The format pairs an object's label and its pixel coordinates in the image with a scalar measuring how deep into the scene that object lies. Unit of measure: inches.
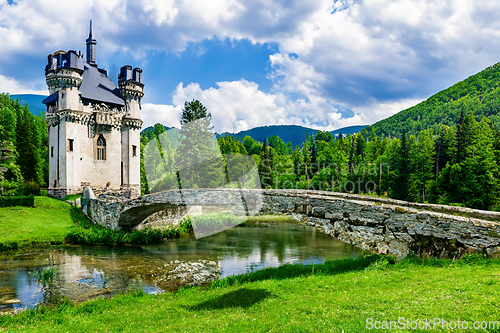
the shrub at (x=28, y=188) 1347.2
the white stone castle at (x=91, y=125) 1339.8
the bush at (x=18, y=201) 1048.2
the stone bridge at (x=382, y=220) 430.6
